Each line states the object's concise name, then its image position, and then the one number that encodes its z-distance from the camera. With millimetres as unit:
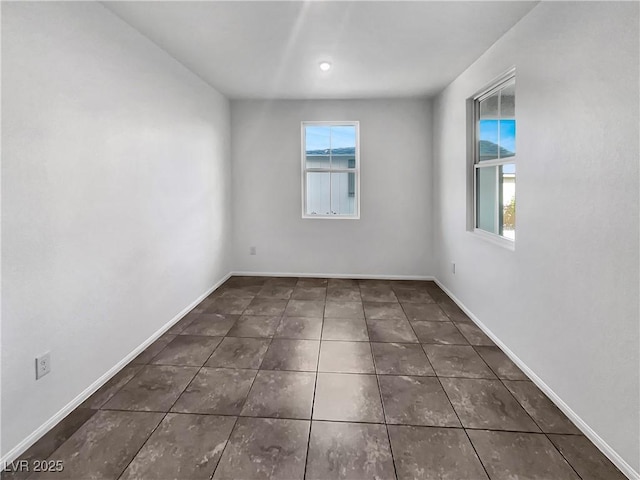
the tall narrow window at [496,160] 2775
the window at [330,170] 4926
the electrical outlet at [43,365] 1775
